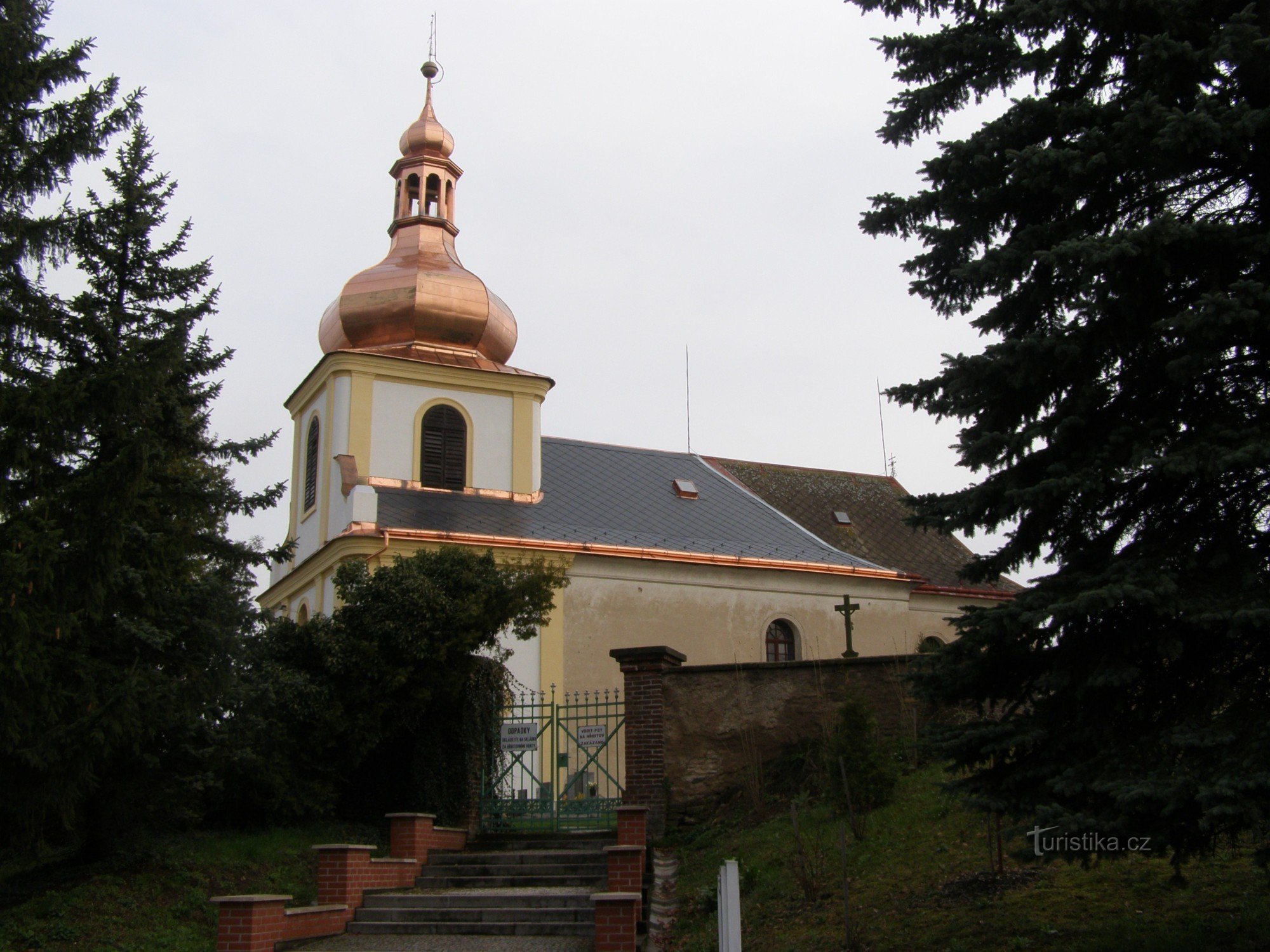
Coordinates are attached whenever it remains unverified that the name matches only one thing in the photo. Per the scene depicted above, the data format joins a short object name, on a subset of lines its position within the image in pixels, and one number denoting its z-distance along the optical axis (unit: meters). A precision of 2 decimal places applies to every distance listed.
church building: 24.00
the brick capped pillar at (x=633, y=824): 13.07
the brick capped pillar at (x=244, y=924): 10.56
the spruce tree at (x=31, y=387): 10.41
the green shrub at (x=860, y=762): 12.12
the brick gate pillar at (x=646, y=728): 14.35
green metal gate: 15.09
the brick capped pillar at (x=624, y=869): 11.76
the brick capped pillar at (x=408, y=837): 13.77
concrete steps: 11.45
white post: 7.71
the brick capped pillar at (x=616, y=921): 10.08
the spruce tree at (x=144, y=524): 11.29
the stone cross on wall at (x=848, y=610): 19.62
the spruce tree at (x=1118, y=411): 7.07
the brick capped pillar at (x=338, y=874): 12.12
